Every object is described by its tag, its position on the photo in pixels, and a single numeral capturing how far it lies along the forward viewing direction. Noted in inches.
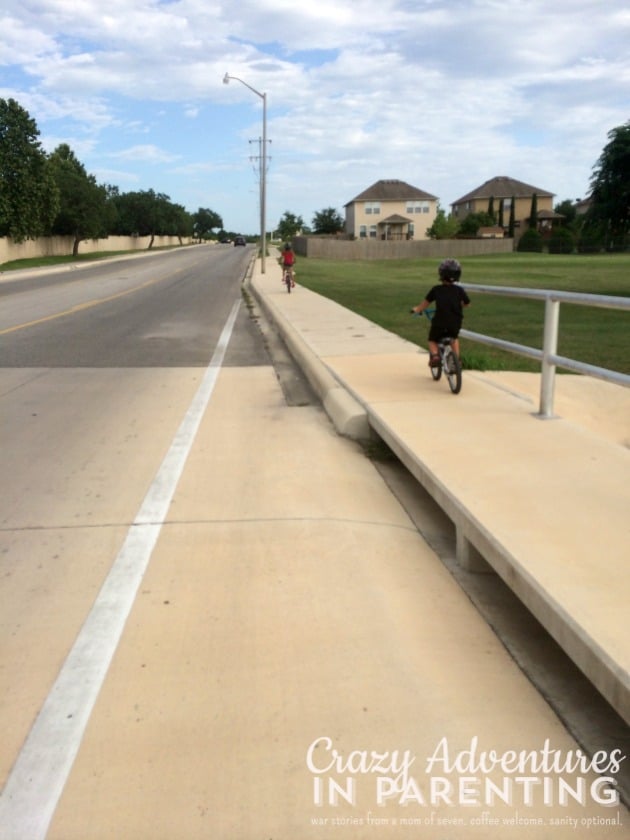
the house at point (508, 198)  4785.9
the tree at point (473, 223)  4370.1
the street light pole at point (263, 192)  1742.1
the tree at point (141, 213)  4675.2
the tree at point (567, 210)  4692.4
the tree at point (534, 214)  4566.9
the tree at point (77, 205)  2655.0
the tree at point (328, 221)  4918.8
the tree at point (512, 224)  4589.3
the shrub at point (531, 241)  3521.2
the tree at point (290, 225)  5509.8
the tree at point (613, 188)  1083.3
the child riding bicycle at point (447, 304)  347.9
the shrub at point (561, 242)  3417.8
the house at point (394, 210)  5029.5
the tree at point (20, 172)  2020.2
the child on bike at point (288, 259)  1020.5
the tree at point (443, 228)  4293.8
